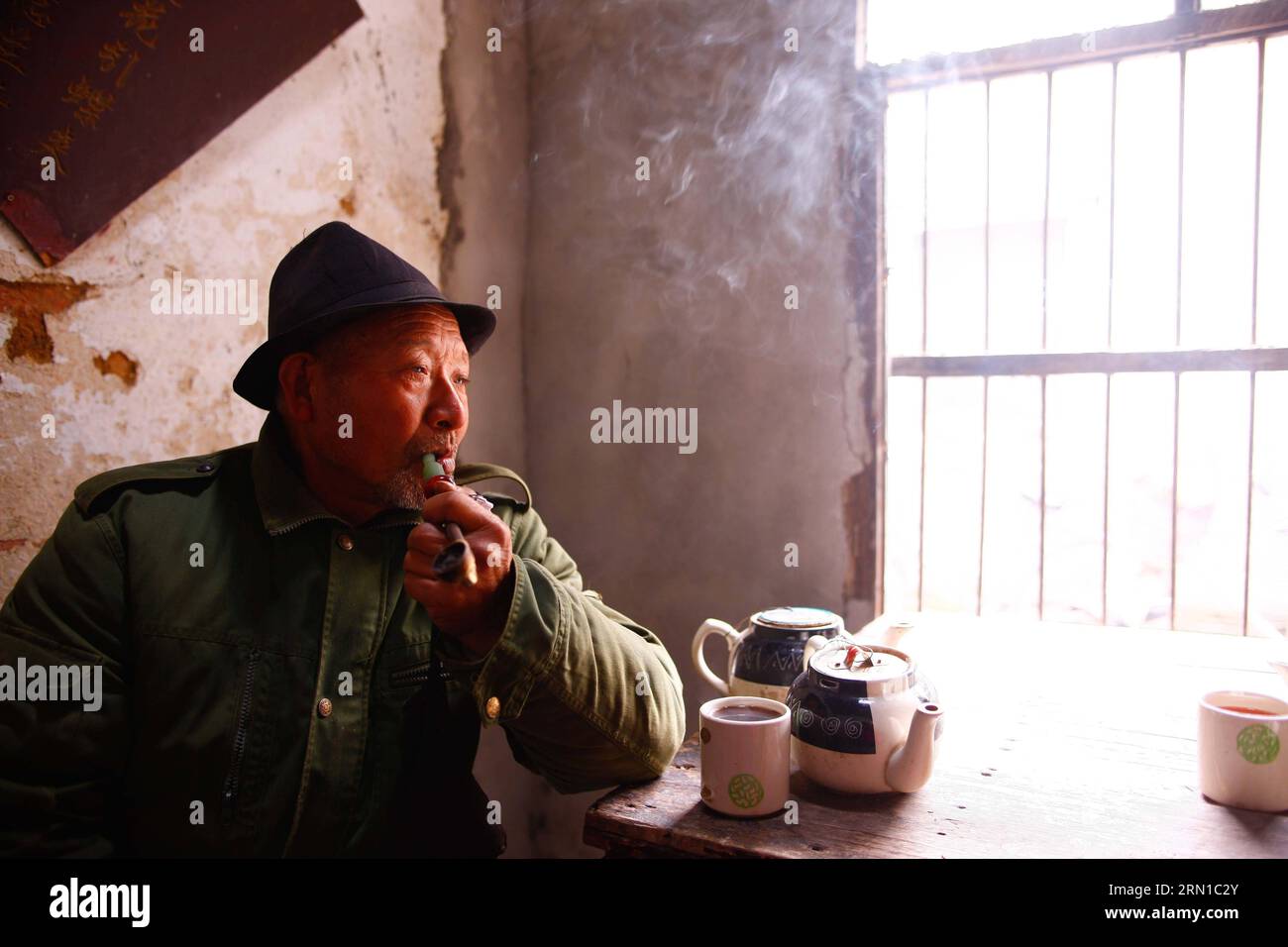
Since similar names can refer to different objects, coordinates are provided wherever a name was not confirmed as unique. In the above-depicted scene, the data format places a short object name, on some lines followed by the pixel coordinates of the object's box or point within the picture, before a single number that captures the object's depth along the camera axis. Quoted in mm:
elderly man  1323
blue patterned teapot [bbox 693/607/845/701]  1810
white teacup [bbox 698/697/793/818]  1334
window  2377
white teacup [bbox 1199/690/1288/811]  1283
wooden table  1229
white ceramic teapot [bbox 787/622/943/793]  1346
